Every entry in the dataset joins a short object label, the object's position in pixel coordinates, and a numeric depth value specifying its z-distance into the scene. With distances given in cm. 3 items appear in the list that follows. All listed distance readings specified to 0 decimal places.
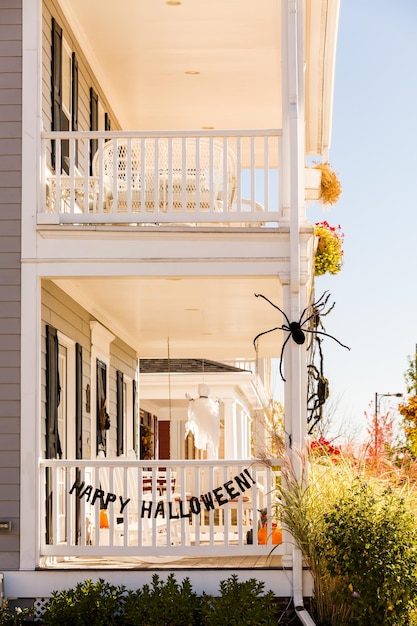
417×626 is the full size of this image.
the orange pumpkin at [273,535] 1292
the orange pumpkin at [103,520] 1420
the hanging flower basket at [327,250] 1541
